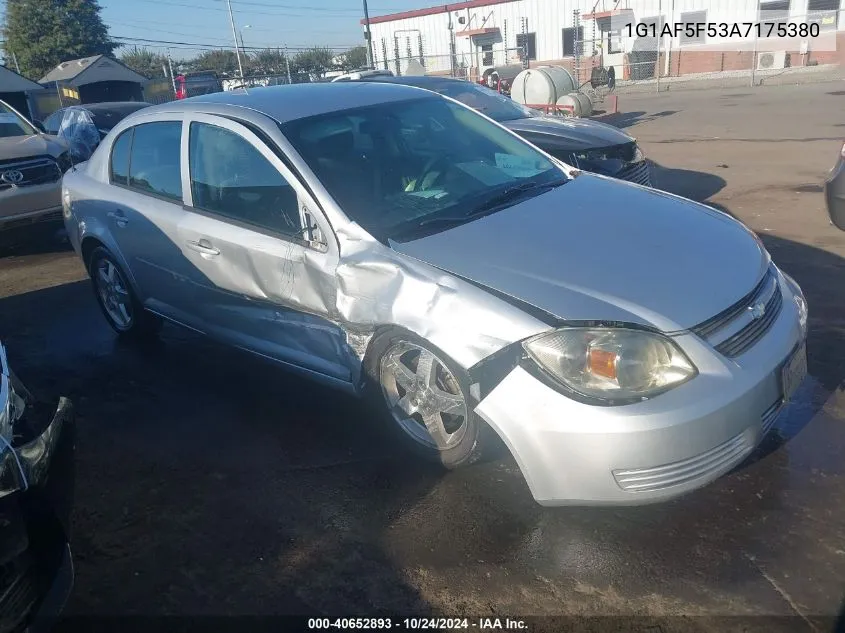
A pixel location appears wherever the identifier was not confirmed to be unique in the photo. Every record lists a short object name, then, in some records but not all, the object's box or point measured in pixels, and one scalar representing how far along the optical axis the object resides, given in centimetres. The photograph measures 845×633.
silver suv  811
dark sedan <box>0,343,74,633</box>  203
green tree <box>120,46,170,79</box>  5566
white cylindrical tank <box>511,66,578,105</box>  1634
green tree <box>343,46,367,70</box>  5112
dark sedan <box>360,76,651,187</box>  679
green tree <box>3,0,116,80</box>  5247
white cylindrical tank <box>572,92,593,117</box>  1651
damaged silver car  257
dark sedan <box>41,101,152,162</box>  1252
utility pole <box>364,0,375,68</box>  3118
